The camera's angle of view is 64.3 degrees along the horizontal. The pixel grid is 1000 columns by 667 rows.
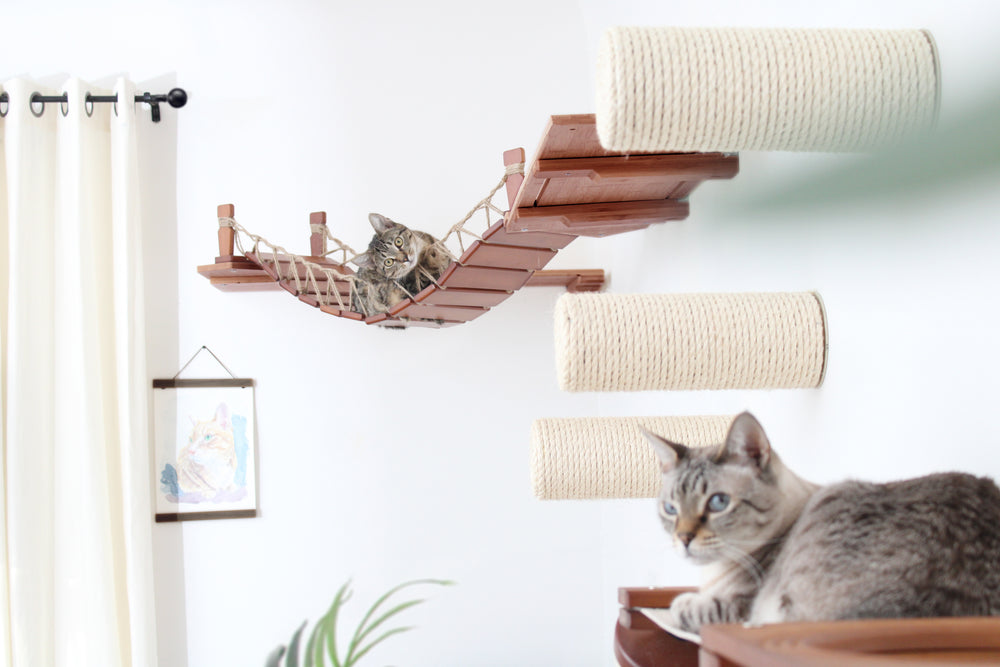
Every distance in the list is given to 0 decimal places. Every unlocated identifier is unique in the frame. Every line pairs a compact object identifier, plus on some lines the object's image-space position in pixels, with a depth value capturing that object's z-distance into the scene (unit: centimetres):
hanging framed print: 218
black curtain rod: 207
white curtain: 198
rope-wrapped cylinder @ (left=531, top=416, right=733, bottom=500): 124
